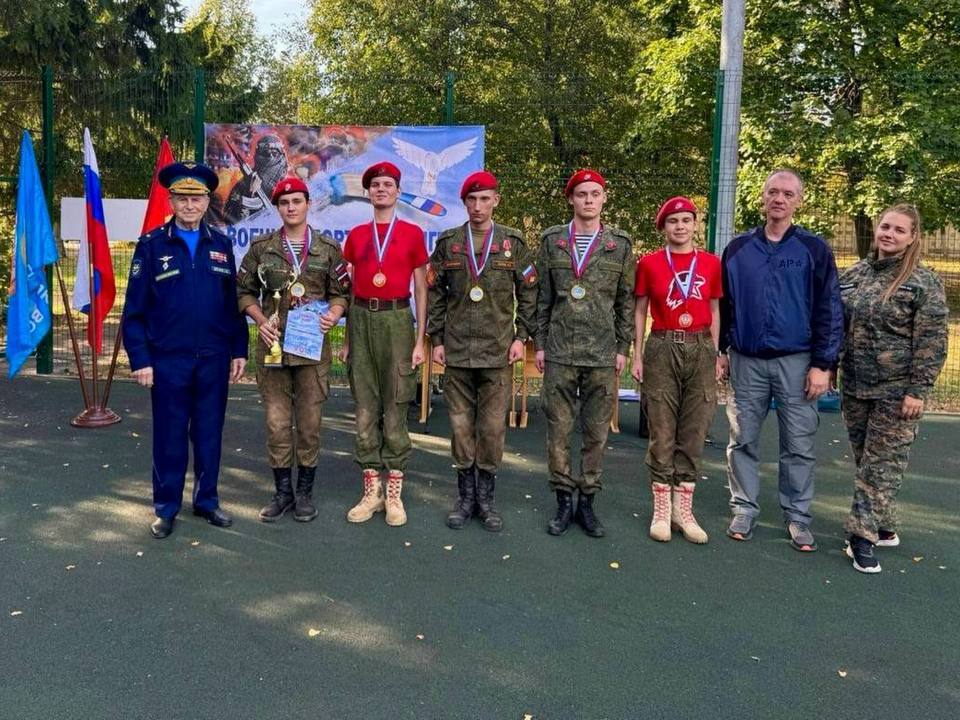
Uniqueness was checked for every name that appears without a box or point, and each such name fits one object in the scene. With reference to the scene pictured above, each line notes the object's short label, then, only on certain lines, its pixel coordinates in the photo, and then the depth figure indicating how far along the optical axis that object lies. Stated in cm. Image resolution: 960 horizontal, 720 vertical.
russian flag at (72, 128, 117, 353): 636
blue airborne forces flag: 612
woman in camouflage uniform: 391
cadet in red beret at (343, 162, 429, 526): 441
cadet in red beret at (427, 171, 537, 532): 435
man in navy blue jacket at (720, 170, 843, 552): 411
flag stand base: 652
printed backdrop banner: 727
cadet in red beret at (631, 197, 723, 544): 421
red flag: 670
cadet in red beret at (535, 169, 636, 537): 427
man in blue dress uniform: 422
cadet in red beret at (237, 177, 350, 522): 440
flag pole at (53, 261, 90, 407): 664
